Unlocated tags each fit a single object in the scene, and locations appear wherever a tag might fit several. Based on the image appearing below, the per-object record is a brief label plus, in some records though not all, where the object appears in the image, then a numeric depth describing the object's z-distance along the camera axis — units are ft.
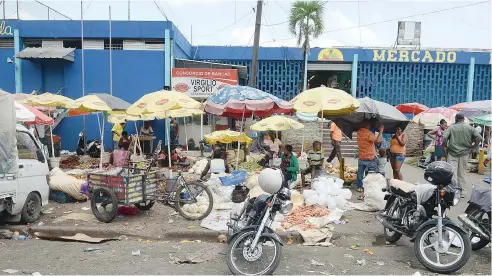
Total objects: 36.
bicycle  24.13
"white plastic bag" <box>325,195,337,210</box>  26.05
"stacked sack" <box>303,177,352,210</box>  26.35
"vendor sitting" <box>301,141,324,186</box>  32.42
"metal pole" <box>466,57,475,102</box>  71.41
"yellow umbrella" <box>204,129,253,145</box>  37.67
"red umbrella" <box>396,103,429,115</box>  64.69
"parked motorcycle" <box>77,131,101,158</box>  52.74
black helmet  16.81
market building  61.21
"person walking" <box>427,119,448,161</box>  40.83
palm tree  64.85
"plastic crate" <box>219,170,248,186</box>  30.05
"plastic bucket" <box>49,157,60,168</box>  39.65
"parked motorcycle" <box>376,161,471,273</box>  16.12
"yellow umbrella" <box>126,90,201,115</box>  27.35
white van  21.61
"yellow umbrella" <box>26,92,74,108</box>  39.69
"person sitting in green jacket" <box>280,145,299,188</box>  30.17
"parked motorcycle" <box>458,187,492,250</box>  17.48
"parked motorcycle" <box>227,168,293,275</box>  15.65
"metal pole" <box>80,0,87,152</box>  58.39
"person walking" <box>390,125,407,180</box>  31.89
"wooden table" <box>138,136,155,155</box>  55.36
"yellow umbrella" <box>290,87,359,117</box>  29.76
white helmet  16.02
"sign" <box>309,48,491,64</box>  71.26
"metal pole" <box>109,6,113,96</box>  59.83
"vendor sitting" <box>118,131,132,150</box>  33.01
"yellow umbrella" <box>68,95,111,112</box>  35.81
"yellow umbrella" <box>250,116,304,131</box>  39.04
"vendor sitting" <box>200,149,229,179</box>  34.27
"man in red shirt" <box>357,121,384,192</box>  31.19
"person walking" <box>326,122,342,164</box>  42.47
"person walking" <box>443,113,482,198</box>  28.35
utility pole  47.42
